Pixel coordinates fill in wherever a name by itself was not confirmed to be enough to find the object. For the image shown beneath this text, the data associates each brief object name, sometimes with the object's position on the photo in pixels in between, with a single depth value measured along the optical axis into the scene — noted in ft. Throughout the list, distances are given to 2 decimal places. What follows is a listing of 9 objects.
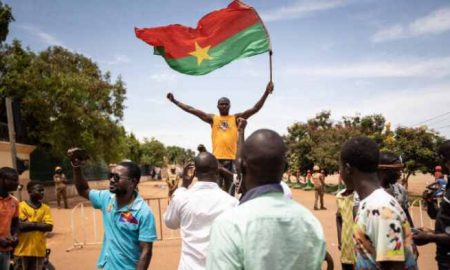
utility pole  28.43
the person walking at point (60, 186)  66.49
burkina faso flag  23.82
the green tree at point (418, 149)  80.43
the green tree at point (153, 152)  287.69
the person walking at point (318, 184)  58.33
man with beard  11.63
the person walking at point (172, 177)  75.12
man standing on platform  20.68
